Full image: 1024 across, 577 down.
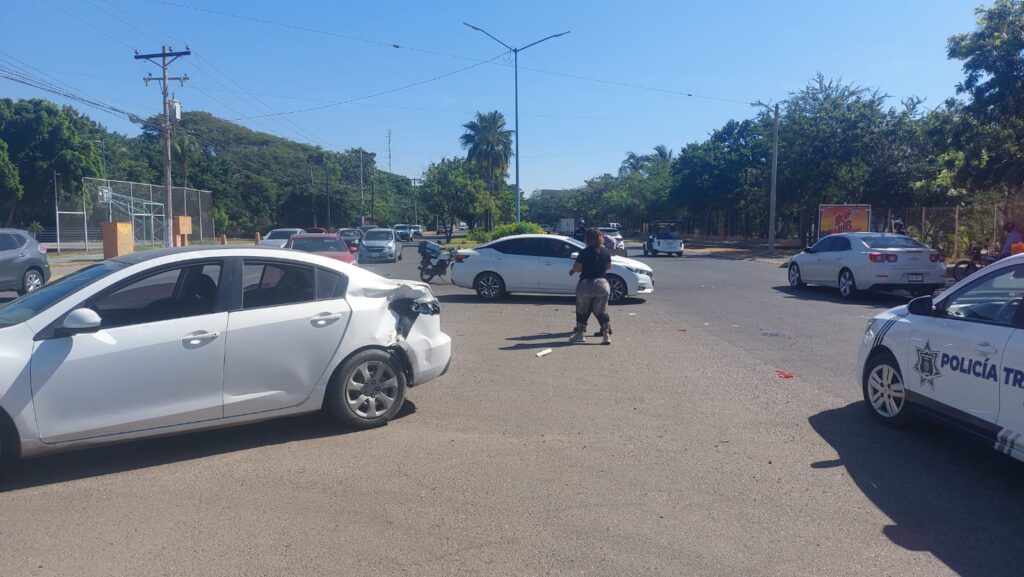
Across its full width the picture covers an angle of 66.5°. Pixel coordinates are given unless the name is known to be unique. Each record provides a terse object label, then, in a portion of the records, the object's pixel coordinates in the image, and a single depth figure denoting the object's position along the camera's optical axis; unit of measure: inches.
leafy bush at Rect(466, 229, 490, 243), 2015.0
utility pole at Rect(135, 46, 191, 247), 1363.2
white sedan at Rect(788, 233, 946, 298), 649.6
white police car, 207.2
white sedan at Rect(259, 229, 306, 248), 993.7
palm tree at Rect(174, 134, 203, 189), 2721.9
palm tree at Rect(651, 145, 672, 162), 4318.2
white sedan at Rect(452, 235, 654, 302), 644.1
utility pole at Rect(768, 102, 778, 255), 1443.0
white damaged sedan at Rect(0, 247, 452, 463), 210.4
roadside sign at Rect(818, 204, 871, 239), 1316.4
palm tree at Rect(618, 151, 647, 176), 4677.7
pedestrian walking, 426.6
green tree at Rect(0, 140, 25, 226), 1777.8
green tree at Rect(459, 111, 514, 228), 2876.5
